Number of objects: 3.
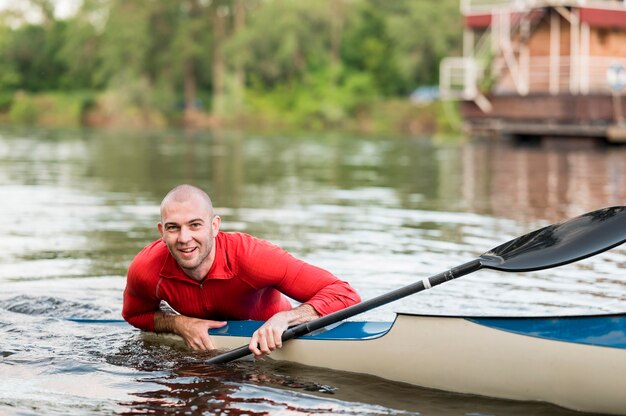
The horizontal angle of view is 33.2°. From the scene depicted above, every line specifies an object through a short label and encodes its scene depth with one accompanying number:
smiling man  6.15
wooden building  35.34
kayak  5.40
